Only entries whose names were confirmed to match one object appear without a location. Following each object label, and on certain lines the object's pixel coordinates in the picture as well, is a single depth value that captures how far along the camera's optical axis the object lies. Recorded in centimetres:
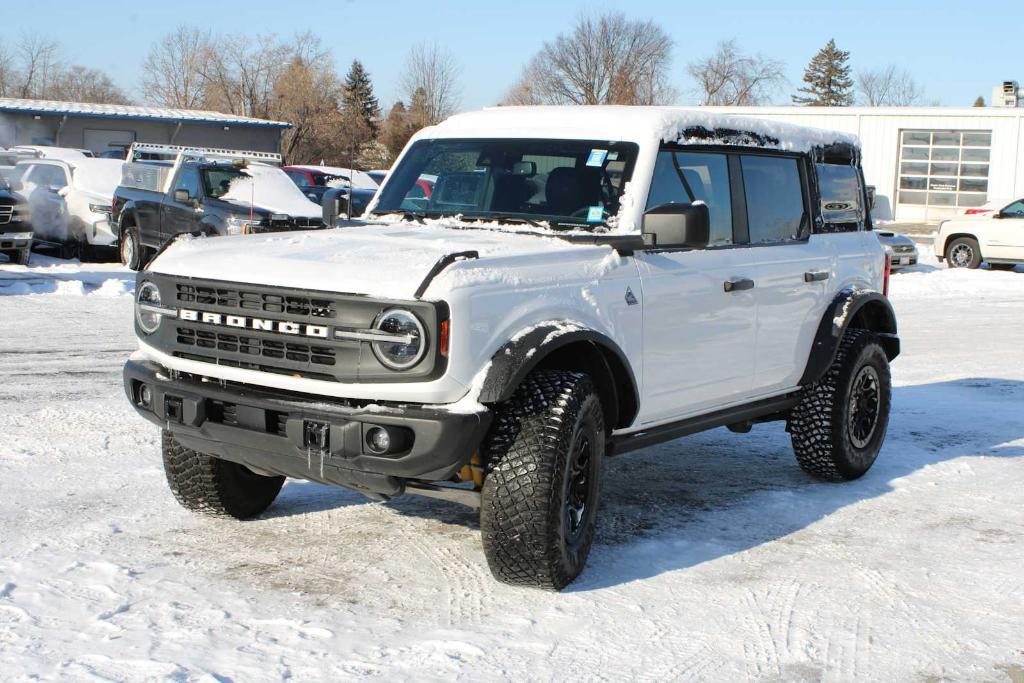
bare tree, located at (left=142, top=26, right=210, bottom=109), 7544
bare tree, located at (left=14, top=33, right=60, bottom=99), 8569
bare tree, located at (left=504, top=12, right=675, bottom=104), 6381
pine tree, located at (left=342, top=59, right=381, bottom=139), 6906
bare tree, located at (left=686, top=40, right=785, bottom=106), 7869
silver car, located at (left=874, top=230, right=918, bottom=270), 2188
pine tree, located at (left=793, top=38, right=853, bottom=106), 8944
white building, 3681
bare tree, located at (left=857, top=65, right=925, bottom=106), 9775
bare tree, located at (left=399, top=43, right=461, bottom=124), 5650
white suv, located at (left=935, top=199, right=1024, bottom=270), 2288
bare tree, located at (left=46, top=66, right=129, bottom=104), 8725
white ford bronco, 434
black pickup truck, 1634
